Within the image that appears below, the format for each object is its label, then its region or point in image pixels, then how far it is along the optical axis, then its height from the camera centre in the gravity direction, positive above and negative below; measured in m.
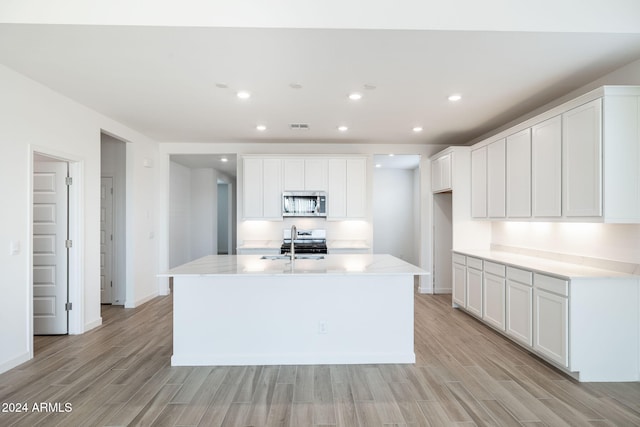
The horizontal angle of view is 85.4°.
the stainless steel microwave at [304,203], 5.81 +0.19
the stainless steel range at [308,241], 5.91 -0.48
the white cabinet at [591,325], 2.87 -0.94
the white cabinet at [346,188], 5.86 +0.44
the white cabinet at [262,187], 5.85 +0.46
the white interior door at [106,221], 5.52 -0.10
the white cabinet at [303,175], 5.84 +0.66
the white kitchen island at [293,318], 3.24 -0.98
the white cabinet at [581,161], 2.81 +0.48
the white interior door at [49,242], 4.06 -0.32
